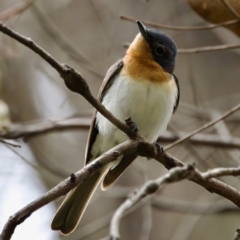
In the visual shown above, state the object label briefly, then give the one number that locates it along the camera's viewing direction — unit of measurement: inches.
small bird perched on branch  269.1
